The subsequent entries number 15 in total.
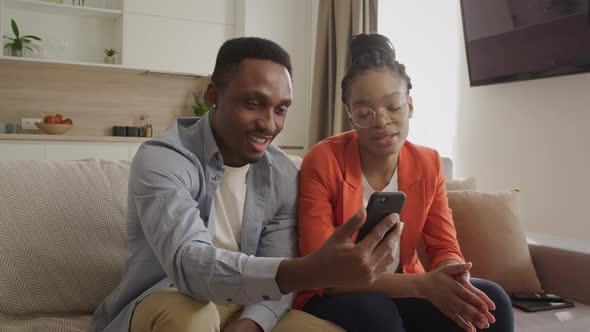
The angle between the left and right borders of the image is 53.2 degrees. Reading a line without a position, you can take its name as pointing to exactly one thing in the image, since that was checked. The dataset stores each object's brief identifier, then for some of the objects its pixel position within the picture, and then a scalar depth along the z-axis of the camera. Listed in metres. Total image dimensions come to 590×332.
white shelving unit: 4.46
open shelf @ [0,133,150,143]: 4.08
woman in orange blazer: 1.27
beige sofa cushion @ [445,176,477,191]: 2.22
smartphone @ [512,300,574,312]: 1.81
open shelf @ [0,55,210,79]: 4.31
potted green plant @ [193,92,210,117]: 4.94
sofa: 1.43
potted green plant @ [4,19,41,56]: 4.34
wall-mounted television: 2.88
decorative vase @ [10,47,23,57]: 4.34
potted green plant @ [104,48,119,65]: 4.67
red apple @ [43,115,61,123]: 4.36
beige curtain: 4.23
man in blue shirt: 1.00
